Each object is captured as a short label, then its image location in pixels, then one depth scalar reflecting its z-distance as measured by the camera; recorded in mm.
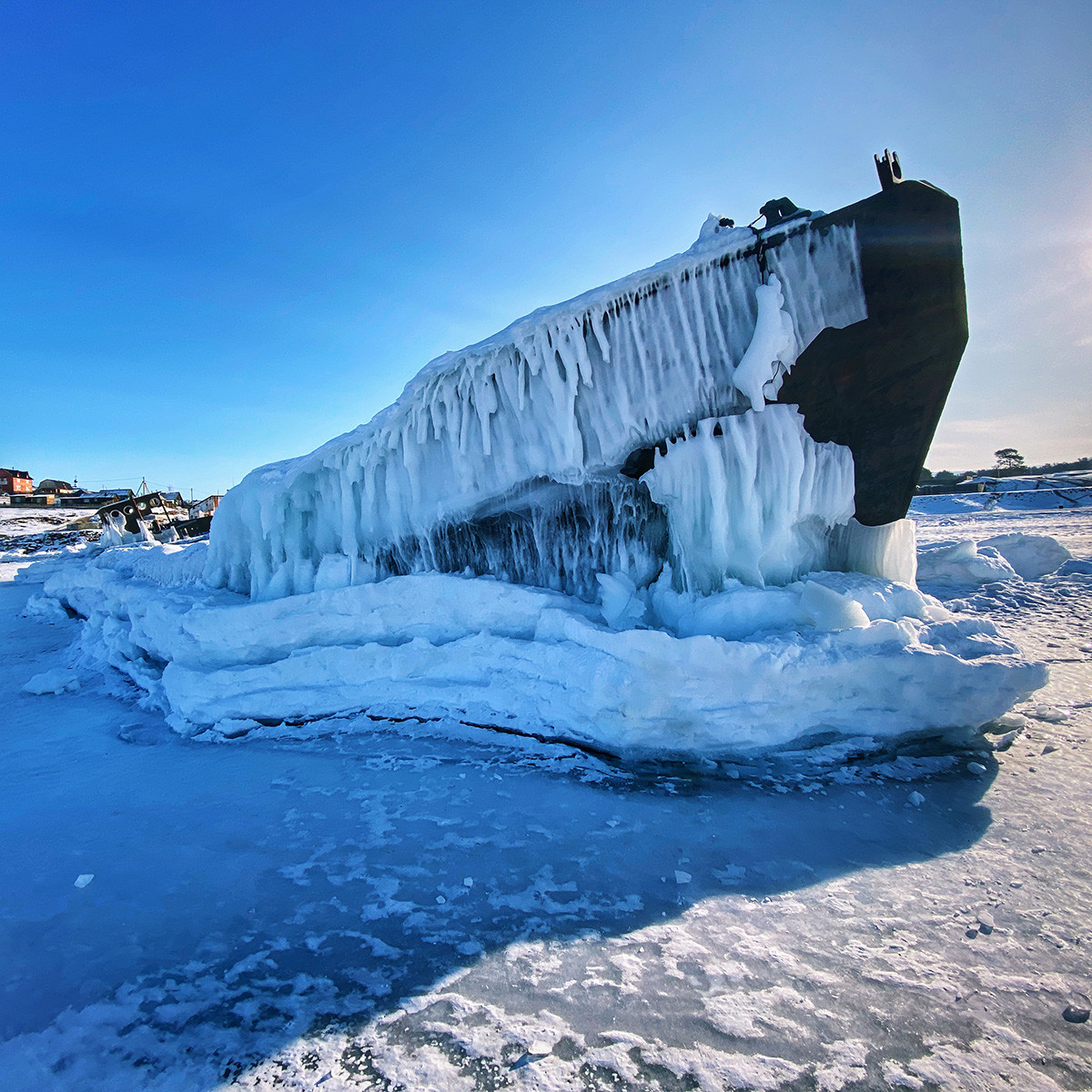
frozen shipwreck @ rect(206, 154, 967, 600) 4797
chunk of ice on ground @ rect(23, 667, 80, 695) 7461
